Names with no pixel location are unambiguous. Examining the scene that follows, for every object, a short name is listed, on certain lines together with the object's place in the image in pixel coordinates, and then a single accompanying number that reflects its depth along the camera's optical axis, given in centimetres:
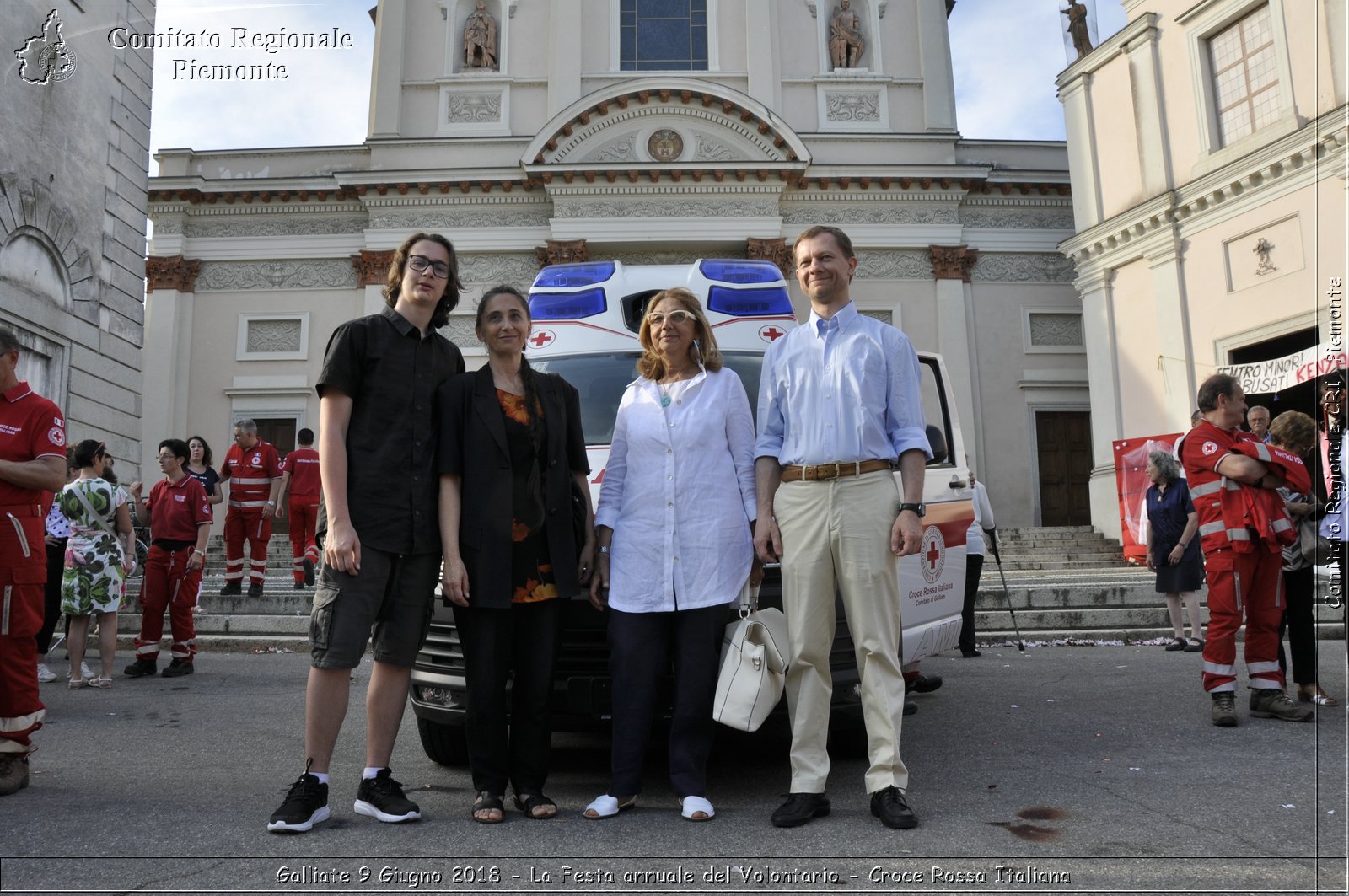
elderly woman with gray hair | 830
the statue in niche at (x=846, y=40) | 2397
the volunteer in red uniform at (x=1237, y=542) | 514
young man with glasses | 332
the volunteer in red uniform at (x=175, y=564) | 758
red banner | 1648
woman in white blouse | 351
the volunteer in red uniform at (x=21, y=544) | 397
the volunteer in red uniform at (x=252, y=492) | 1048
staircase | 973
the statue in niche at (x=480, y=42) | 2379
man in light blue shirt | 343
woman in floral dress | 699
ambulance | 388
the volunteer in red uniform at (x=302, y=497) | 1146
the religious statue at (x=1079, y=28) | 1959
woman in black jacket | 347
